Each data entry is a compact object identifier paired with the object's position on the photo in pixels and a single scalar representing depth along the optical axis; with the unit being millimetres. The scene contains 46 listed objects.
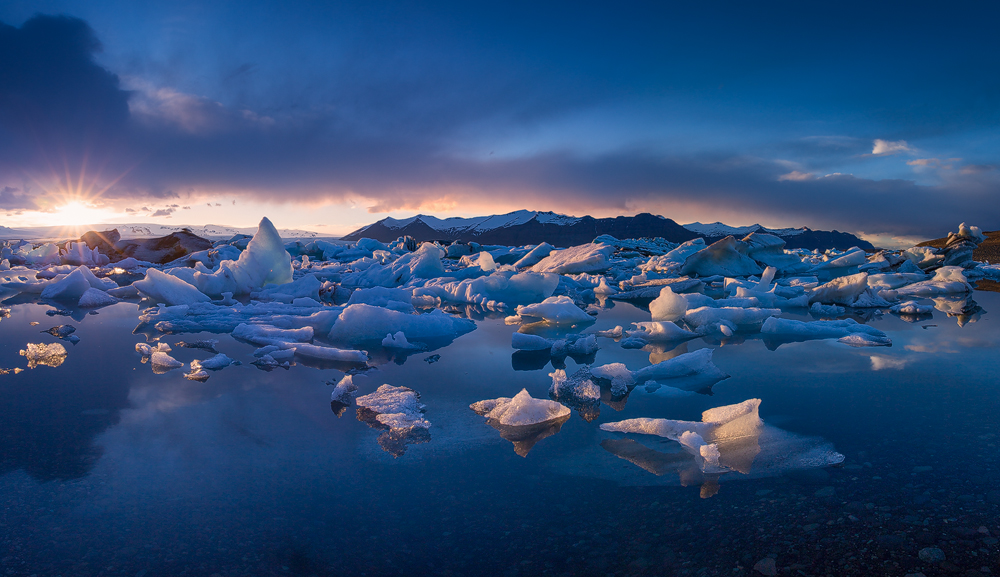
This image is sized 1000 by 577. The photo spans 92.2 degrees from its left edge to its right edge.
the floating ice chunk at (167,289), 6762
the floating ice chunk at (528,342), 4195
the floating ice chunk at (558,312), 5590
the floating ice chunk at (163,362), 3451
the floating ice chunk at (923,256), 14430
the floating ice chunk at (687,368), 3254
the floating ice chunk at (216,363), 3457
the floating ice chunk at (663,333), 4664
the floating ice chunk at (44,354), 3600
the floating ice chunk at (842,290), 6965
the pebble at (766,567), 1290
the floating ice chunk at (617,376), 2946
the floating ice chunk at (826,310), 6383
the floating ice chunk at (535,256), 14625
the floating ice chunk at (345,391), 2775
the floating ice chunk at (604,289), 9312
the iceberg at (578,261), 11859
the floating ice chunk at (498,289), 7547
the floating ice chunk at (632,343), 4359
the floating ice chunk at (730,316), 5191
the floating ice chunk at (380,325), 4602
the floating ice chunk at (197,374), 3195
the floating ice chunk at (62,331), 4660
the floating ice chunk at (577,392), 2654
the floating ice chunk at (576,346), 4047
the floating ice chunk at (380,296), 6856
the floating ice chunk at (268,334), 4371
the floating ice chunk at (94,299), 7066
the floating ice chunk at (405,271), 10453
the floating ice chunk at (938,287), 8625
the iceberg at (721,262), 11938
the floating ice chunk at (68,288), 7762
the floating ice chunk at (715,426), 2182
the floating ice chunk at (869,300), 6918
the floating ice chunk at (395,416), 2203
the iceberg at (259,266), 8781
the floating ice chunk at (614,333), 4898
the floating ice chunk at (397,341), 4306
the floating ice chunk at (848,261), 11812
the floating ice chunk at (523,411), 2389
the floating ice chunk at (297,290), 7628
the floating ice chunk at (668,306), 5629
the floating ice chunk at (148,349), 3861
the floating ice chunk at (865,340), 4230
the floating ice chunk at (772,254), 13320
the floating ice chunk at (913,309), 6277
